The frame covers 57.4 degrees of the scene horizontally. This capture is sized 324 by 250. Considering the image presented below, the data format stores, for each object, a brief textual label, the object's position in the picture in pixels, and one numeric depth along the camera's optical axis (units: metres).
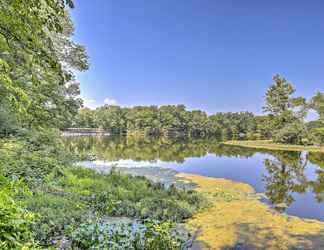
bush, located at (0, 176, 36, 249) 3.30
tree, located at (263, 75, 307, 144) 53.19
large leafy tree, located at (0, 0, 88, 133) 4.01
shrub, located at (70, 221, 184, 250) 7.22
